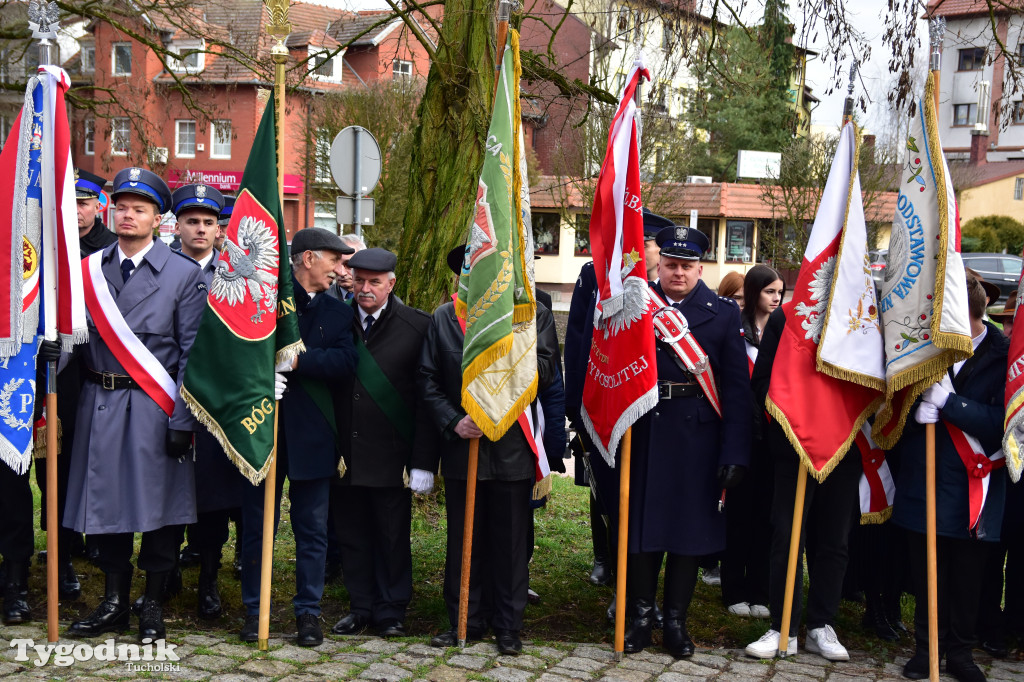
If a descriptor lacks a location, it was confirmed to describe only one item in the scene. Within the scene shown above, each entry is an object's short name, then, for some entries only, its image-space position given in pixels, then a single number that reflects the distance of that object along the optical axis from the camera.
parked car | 28.28
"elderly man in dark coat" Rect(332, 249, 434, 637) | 5.42
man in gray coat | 5.11
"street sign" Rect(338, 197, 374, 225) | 9.95
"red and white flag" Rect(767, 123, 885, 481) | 5.23
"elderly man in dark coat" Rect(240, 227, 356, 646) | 5.26
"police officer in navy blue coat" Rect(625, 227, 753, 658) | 5.31
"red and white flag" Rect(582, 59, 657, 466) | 5.18
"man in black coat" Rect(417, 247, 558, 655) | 5.26
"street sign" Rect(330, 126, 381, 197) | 9.95
